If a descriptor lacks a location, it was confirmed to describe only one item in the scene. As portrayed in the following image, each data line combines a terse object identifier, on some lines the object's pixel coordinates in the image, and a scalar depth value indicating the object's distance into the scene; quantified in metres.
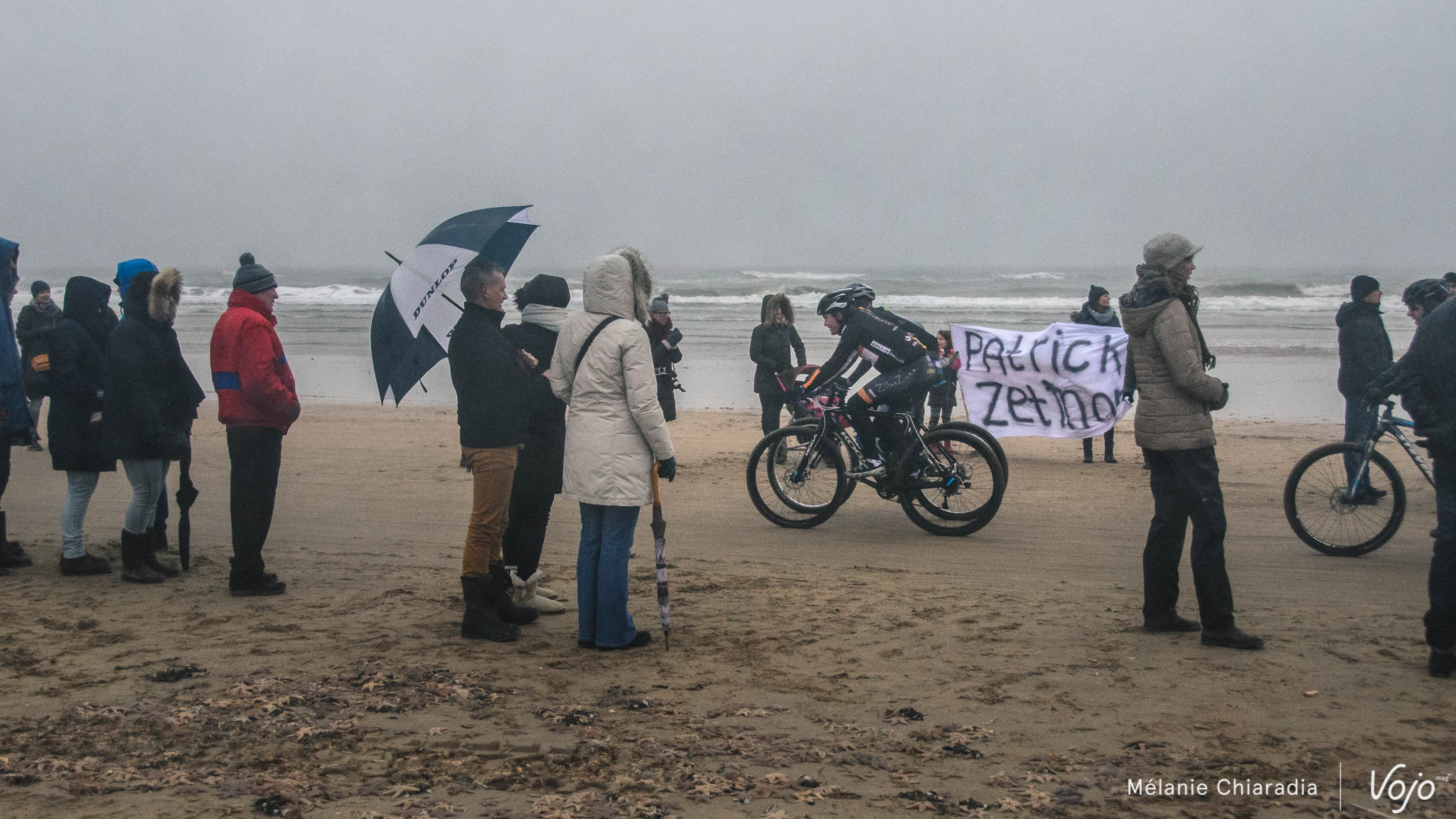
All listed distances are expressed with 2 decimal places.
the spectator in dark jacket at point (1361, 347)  8.12
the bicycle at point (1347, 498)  6.70
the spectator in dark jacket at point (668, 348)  7.45
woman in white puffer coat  4.65
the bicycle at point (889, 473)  7.64
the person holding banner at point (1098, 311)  11.16
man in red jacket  5.49
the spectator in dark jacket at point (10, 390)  5.97
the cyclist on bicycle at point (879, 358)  7.66
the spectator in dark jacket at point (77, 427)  6.05
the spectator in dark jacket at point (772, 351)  10.88
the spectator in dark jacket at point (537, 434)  5.28
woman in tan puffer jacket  4.80
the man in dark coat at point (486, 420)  4.91
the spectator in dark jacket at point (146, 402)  5.84
